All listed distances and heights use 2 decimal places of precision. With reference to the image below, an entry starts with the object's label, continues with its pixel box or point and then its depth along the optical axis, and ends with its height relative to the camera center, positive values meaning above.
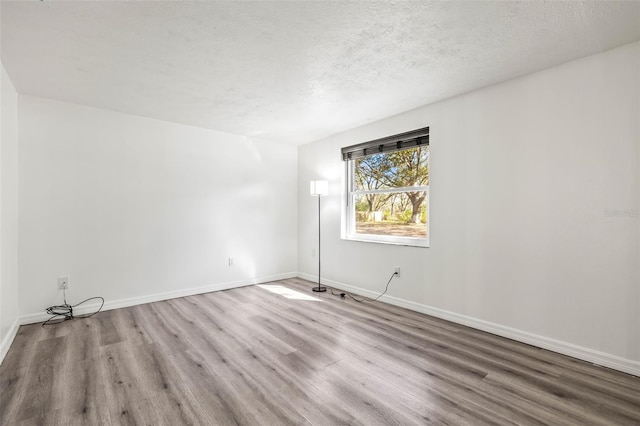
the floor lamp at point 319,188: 4.19 +0.32
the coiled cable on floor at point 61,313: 3.00 -1.05
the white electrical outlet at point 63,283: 3.08 -0.76
